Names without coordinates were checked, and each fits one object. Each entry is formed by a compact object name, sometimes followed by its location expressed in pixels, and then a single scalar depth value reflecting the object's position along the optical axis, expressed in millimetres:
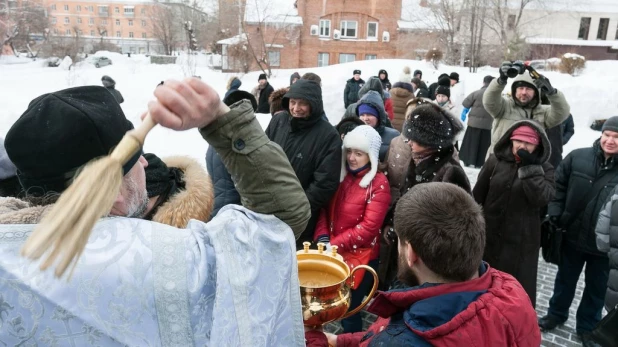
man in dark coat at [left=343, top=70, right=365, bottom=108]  11938
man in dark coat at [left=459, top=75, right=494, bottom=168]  8117
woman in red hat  3248
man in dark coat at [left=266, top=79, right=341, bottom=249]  3438
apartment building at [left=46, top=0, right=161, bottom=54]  67250
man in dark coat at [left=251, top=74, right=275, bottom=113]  11109
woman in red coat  3240
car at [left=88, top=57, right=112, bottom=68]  29261
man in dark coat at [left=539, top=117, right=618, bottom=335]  3506
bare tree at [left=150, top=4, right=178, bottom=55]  36531
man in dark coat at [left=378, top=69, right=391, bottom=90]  12405
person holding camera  4789
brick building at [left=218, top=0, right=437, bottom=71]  30375
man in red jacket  1365
